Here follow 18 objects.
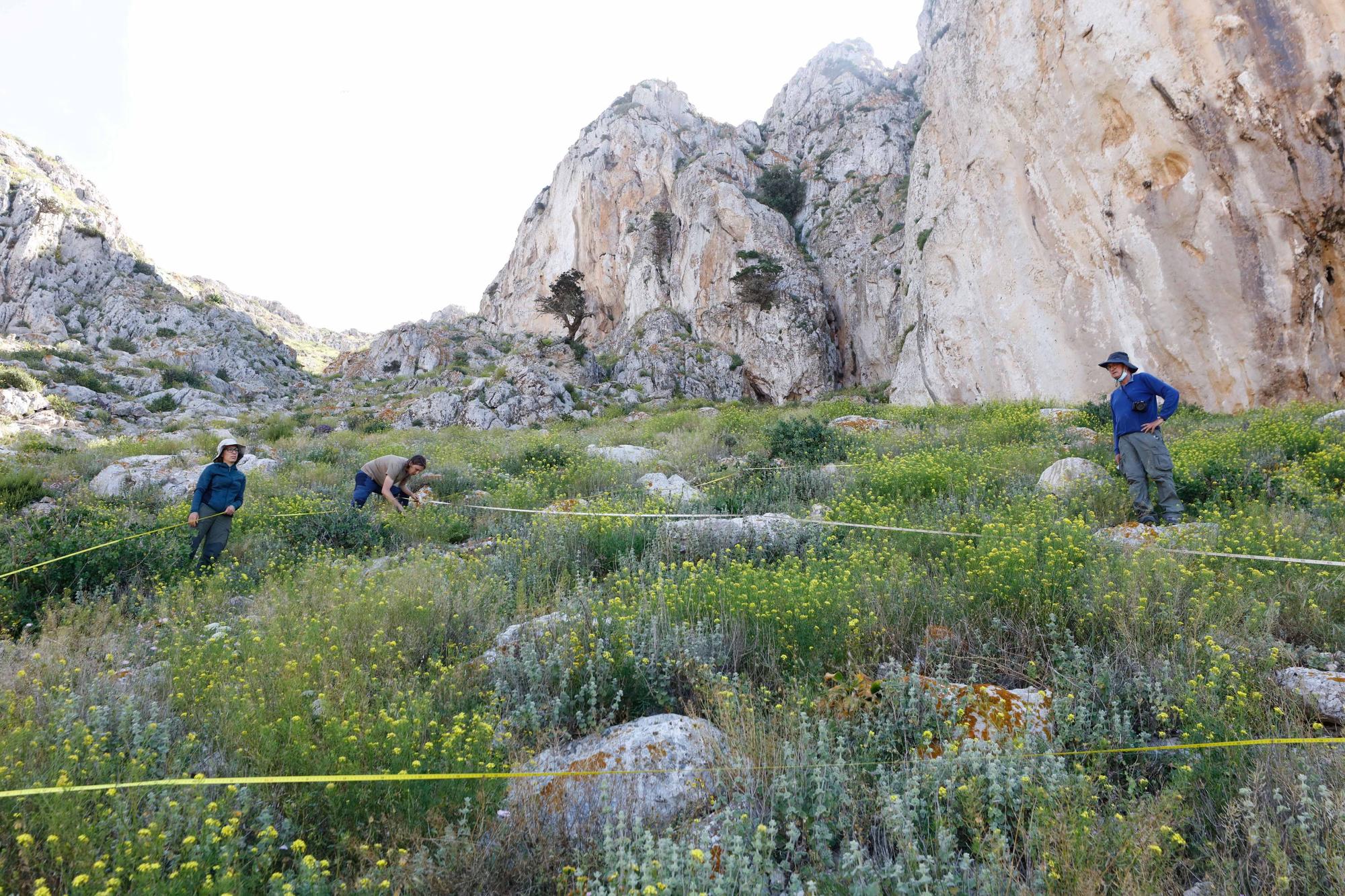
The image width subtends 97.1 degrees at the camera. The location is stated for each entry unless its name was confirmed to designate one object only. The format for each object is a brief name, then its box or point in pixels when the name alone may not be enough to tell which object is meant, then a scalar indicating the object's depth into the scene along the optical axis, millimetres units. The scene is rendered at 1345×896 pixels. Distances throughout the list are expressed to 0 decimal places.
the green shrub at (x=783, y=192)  41250
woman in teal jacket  5898
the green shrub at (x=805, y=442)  9453
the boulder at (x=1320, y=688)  2338
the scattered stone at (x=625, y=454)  10570
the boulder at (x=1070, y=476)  6090
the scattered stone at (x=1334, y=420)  7941
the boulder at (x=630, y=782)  2146
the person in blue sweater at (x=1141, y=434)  5645
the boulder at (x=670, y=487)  7199
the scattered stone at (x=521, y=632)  3332
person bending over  7746
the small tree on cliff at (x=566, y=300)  37250
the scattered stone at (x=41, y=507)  7412
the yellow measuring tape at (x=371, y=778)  1855
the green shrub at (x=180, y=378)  28234
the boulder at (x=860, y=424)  12164
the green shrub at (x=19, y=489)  7828
